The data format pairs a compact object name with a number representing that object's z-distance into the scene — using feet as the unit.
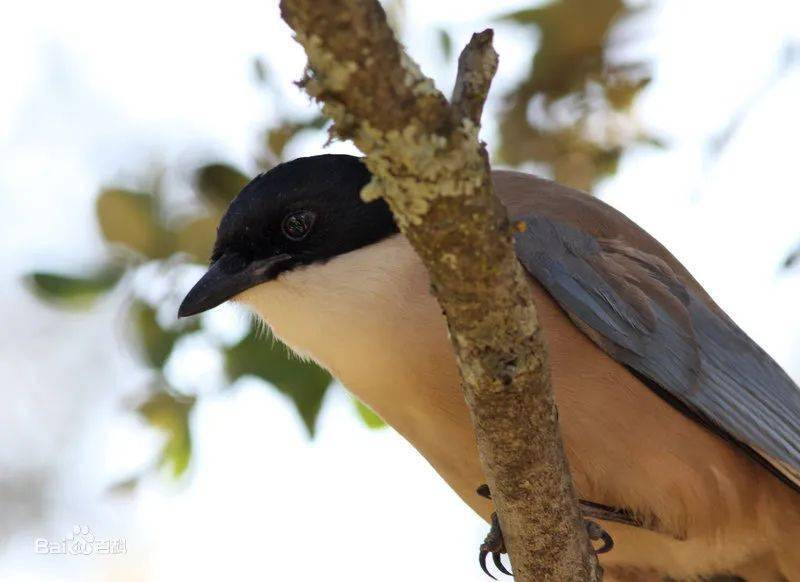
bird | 26.55
